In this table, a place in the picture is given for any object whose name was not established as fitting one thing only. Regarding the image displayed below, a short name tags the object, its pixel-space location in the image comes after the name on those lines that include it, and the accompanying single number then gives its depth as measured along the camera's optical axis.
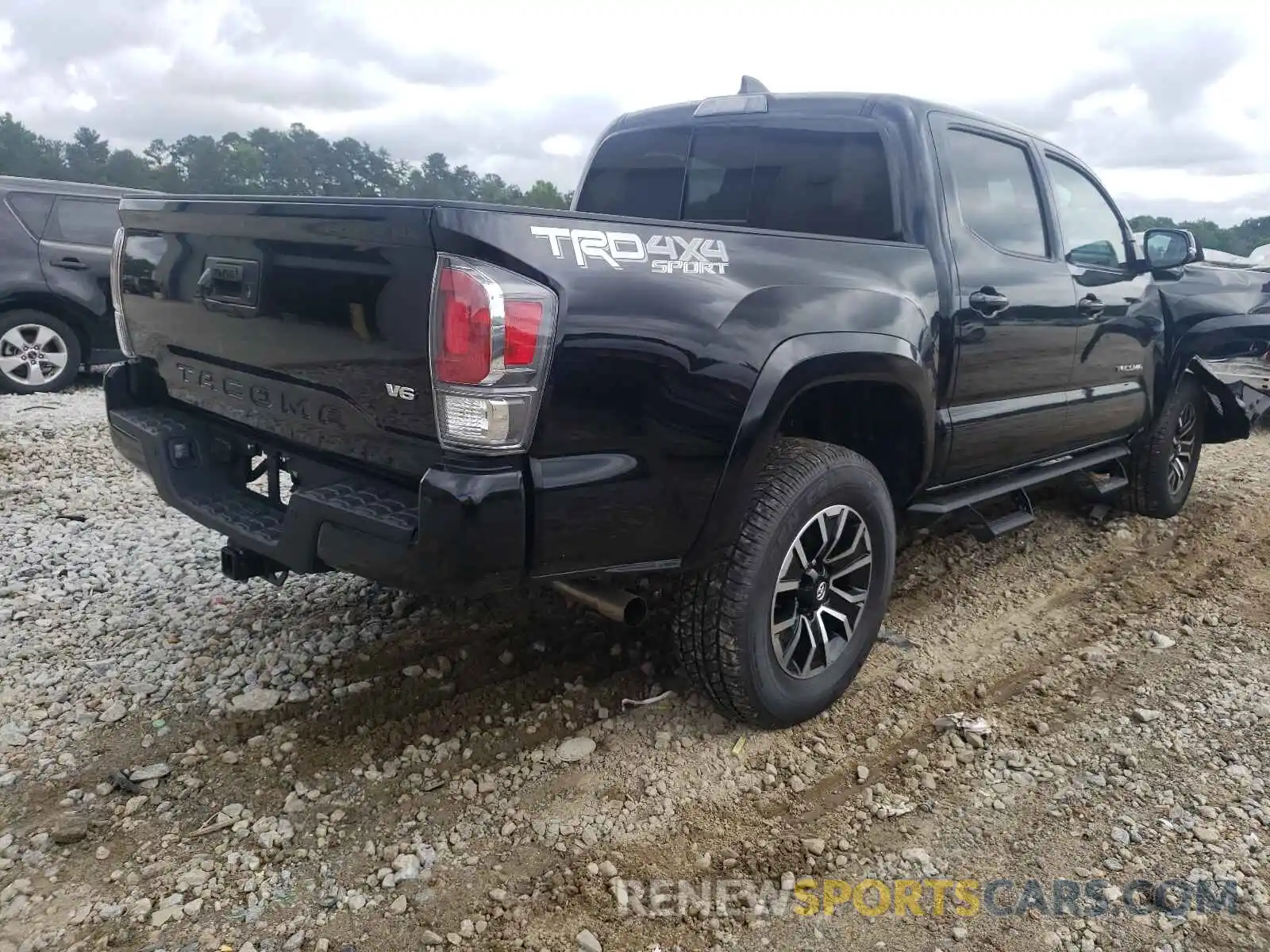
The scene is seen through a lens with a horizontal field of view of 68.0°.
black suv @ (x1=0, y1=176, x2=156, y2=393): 7.38
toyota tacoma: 2.14
